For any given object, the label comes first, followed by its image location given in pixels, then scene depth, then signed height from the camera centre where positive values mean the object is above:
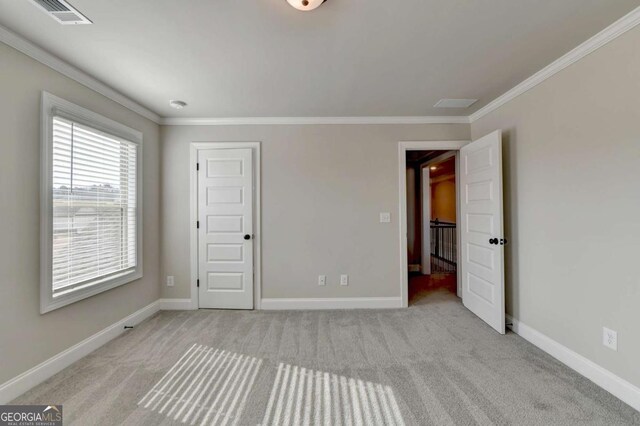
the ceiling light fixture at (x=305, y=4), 1.47 +1.23
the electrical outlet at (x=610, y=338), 1.81 -0.88
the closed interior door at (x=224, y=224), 3.42 -0.09
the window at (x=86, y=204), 2.04 +0.13
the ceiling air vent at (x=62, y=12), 1.53 +1.28
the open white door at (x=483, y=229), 2.69 -0.15
